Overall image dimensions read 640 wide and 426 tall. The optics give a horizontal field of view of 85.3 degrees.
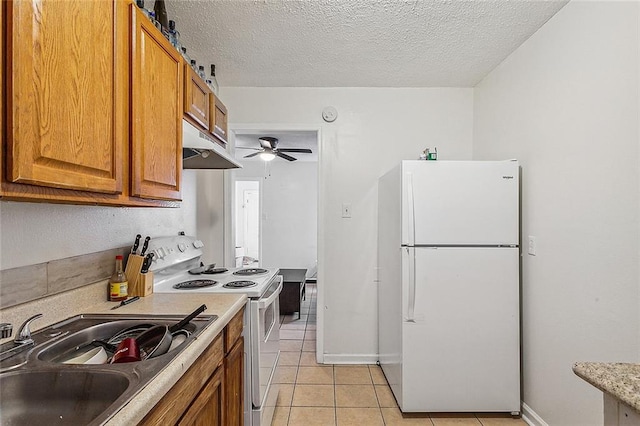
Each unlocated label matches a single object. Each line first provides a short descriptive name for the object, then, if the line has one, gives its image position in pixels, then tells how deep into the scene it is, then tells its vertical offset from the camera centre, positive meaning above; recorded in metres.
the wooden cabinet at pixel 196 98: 1.77 +0.63
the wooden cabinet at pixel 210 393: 0.96 -0.64
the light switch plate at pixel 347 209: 3.05 +0.02
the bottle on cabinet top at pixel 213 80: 2.43 +1.04
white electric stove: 1.81 -0.44
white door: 7.35 -0.22
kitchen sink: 0.88 -0.46
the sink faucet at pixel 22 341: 1.02 -0.40
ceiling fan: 4.34 +0.79
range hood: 1.76 +0.34
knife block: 1.71 -0.30
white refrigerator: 2.19 -0.48
